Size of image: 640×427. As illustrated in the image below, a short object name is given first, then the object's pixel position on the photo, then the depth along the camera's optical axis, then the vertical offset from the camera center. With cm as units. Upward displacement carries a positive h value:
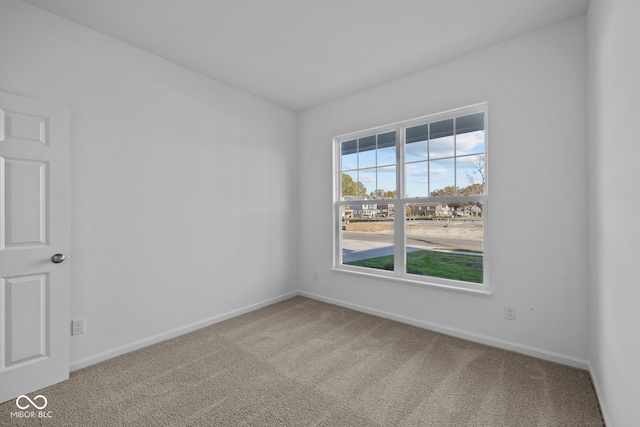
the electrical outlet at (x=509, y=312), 255 -88
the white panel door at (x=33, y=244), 193 -21
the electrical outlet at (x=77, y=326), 229 -90
